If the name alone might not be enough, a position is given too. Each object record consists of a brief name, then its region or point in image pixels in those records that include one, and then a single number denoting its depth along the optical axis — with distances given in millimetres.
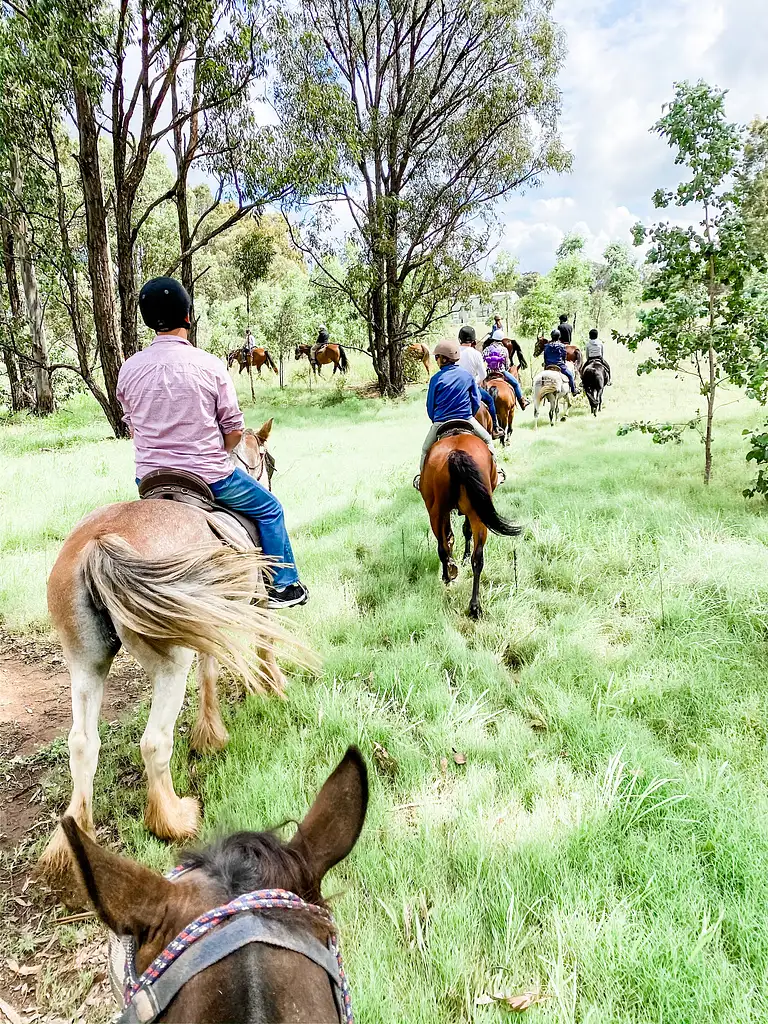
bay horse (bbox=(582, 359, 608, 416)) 13688
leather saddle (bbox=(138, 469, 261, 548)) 2771
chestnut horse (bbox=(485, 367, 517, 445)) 10867
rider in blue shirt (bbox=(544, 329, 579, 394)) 13555
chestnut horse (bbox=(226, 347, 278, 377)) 21984
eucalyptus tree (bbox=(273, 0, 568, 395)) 14984
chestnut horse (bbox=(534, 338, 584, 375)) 15477
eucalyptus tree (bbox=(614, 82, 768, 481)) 6066
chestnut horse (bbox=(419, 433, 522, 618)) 4410
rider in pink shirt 2709
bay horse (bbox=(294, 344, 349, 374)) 20859
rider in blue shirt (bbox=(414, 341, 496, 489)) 4922
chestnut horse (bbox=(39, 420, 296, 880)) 1998
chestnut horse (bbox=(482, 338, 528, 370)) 14375
